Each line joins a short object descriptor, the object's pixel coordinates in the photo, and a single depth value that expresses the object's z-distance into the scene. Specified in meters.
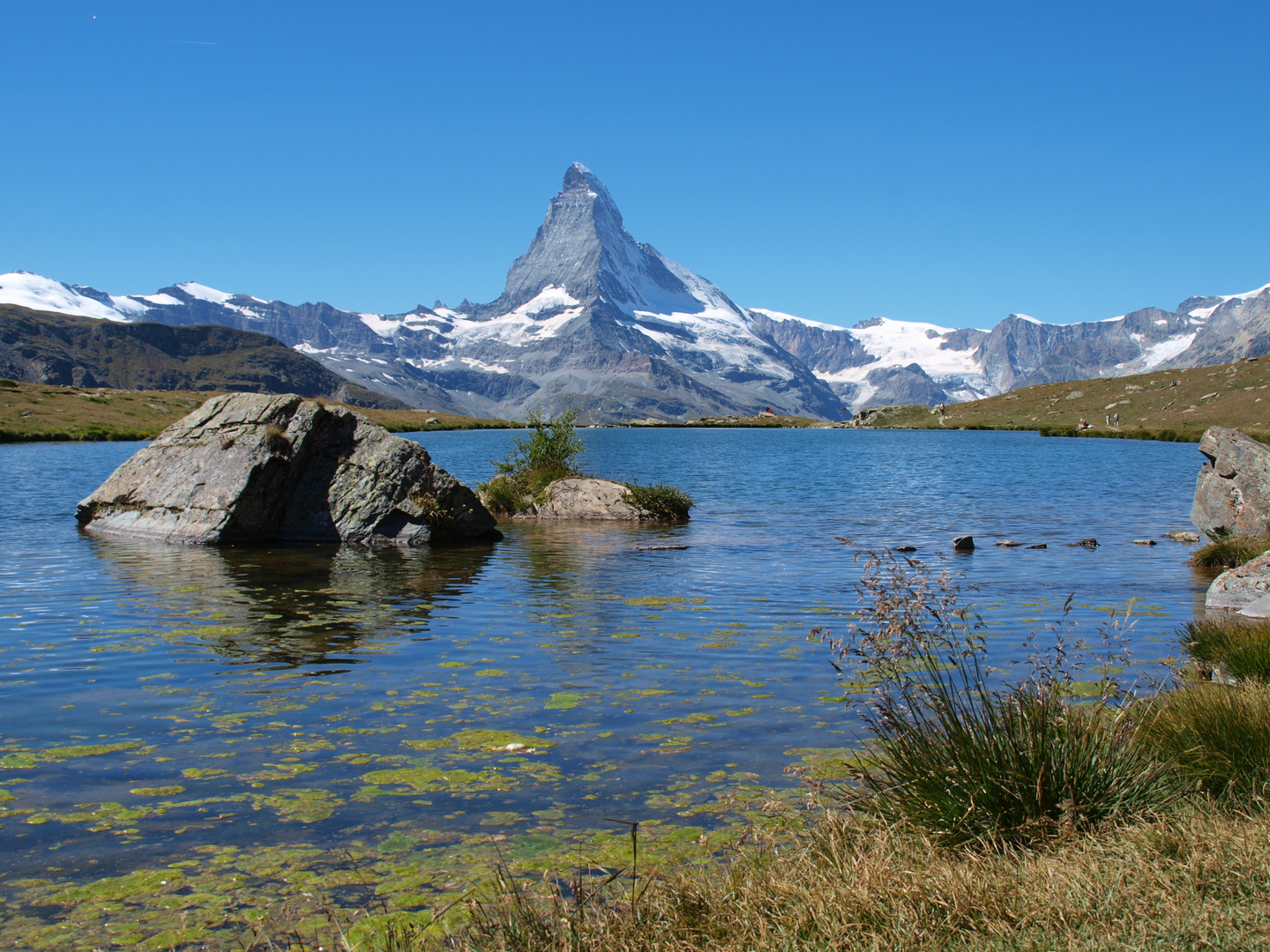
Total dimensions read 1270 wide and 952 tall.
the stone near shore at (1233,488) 25.72
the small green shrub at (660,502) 38.92
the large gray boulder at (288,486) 29.89
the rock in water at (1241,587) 17.58
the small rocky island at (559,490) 39.19
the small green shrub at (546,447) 43.47
